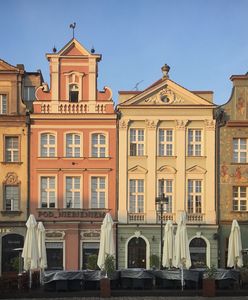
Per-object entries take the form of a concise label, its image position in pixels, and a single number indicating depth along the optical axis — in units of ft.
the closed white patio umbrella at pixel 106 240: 93.45
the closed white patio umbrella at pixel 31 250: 92.63
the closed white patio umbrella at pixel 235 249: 100.32
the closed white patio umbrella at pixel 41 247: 95.76
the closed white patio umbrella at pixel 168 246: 100.48
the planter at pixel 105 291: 84.53
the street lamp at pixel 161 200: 111.45
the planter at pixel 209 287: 84.79
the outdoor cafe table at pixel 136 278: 90.89
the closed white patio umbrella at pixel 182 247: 92.53
